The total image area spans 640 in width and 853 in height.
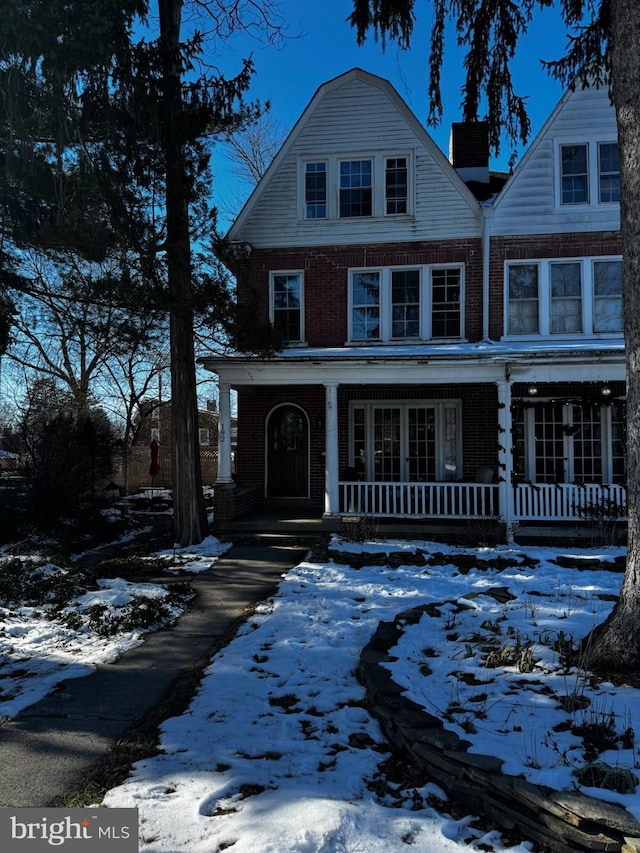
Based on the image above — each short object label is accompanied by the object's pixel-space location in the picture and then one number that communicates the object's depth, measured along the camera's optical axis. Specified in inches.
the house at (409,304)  484.4
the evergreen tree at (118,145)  262.8
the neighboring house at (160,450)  914.1
